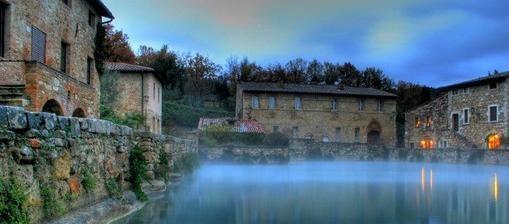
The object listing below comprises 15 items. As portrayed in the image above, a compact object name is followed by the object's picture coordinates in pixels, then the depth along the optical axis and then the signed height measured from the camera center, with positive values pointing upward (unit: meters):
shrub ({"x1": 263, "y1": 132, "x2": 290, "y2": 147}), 36.44 -0.26
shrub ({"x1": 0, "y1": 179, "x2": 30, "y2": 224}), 4.81 -0.63
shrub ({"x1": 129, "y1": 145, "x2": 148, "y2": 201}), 10.80 -0.73
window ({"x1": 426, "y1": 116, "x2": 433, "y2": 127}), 48.84 +1.46
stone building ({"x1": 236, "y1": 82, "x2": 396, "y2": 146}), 48.78 +2.45
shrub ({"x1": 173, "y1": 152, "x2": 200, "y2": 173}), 17.57 -1.03
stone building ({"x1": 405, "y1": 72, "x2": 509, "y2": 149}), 40.88 +1.67
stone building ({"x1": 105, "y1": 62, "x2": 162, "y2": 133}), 32.53 +2.91
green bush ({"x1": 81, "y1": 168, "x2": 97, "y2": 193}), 7.76 -0.67
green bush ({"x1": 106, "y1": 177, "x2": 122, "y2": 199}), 9.12 -0.93
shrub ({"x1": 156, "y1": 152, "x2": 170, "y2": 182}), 13.75 -0.84
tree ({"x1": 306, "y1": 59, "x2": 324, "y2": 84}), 66.88 +8.09
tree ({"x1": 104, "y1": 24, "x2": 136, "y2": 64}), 46.94 +8.44
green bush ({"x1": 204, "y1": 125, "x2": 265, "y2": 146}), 35.88 +0.00
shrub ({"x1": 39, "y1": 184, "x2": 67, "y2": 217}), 6.03 -0.79
